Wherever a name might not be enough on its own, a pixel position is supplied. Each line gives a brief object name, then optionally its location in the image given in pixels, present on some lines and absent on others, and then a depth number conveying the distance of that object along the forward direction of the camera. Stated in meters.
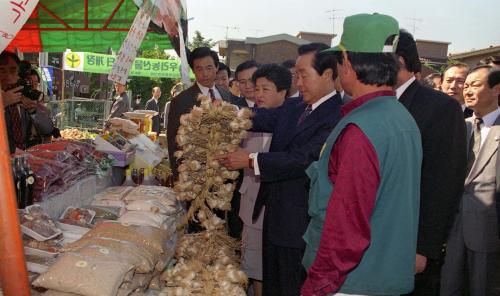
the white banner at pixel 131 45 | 3.51
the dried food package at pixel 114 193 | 3.72
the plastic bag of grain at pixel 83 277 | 2.18
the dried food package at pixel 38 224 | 2.54
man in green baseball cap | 1.72
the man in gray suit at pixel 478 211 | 3.63
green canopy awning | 6.50
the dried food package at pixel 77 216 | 3.08
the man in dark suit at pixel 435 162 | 2.37
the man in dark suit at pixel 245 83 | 5.09
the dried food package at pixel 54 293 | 2.21
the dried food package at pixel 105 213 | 3.32
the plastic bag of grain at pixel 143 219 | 3.17
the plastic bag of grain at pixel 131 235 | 2.69
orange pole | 1.17
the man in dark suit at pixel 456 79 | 4.61
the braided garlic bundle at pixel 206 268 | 2.88
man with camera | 3.99
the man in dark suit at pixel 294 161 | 2.87
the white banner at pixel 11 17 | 1.50
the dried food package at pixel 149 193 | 3.68
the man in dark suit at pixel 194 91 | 4.61
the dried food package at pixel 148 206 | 3.47
